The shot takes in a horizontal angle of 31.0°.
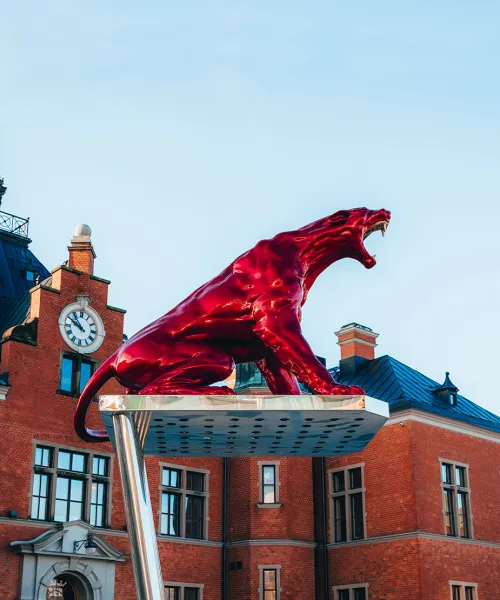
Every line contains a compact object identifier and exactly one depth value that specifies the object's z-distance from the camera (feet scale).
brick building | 69.21
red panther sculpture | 24.62
